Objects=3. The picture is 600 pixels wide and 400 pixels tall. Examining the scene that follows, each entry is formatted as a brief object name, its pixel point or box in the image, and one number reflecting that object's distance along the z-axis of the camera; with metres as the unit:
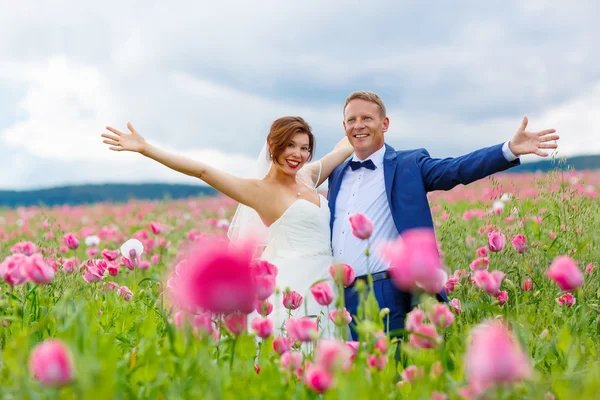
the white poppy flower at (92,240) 5.73
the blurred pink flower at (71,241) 4.55
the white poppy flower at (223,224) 7.36
